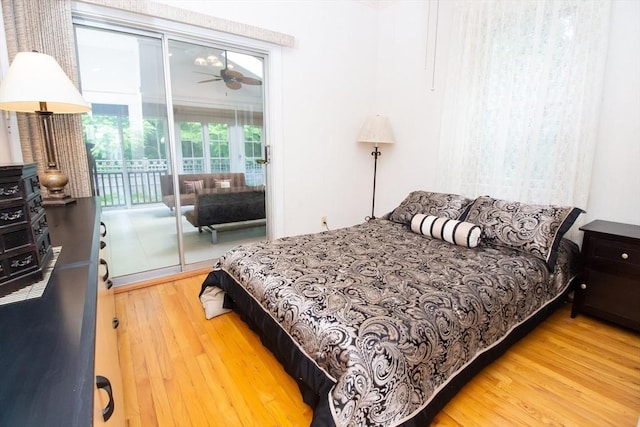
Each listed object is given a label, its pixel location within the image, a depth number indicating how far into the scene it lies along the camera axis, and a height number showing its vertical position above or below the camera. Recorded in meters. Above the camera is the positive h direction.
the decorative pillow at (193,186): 2.97 -0.24
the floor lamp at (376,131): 3.59 +0.33
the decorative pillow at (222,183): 3.15 -0.23
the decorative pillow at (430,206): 2.67 -0.40
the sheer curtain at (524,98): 2.32 +0.50
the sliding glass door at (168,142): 2.54 +0.16
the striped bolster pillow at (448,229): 2.31 -0.53
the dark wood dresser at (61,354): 0.52 -0.40
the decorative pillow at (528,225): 2.16 -0.46
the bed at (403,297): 1.21 -0.68
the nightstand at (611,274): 2.04 -0.76
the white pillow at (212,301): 2.30 -1.02
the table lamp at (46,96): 1.70 +0.35
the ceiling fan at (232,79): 2.99 +0.78
